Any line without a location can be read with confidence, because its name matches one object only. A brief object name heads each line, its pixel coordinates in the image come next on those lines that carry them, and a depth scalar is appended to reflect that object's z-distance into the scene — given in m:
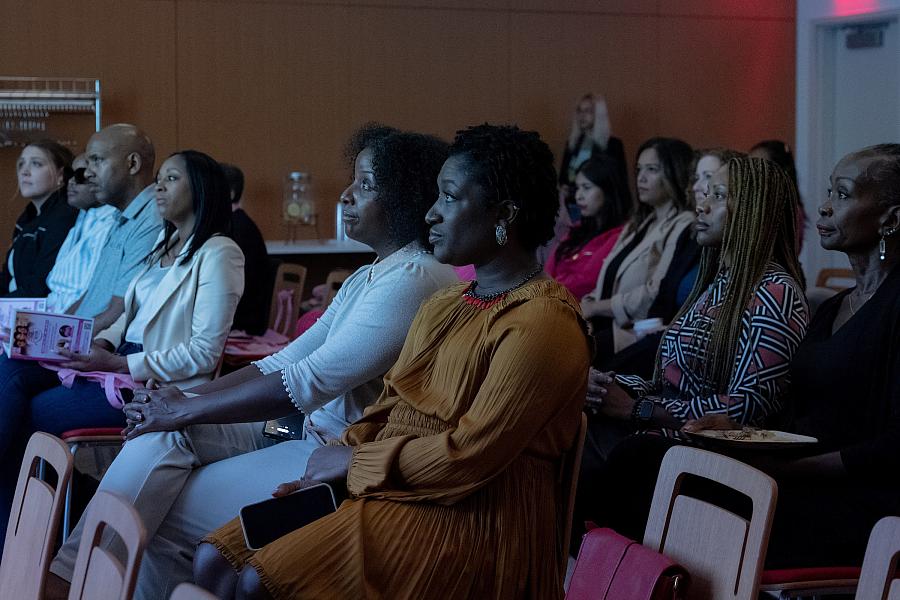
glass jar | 7.58
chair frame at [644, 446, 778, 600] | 1.88
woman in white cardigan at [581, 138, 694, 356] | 4.78
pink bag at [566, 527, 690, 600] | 2.01
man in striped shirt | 4.73
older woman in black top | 2.40
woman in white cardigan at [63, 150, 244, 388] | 3.40
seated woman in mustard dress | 1.98
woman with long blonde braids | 2.83
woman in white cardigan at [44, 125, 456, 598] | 2.58
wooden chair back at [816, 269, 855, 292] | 5.75
